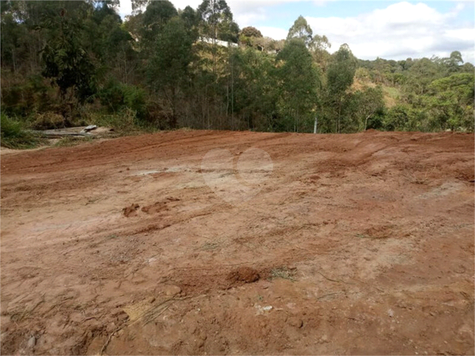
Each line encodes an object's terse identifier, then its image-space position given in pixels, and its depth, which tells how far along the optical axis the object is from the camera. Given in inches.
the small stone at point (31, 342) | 81.3
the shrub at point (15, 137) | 325.5
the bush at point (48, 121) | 419.2
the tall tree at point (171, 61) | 649.6
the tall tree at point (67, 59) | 436.1
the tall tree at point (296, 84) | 746.8
